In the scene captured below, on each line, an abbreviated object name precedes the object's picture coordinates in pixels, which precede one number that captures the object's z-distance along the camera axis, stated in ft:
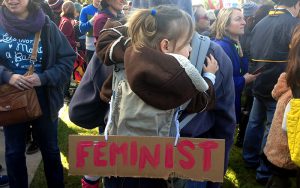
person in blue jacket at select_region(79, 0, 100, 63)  14.33
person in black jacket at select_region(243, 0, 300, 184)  8.23
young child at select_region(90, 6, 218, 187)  3.32
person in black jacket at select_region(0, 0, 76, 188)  6.50
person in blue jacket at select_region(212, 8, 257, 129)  8.74
